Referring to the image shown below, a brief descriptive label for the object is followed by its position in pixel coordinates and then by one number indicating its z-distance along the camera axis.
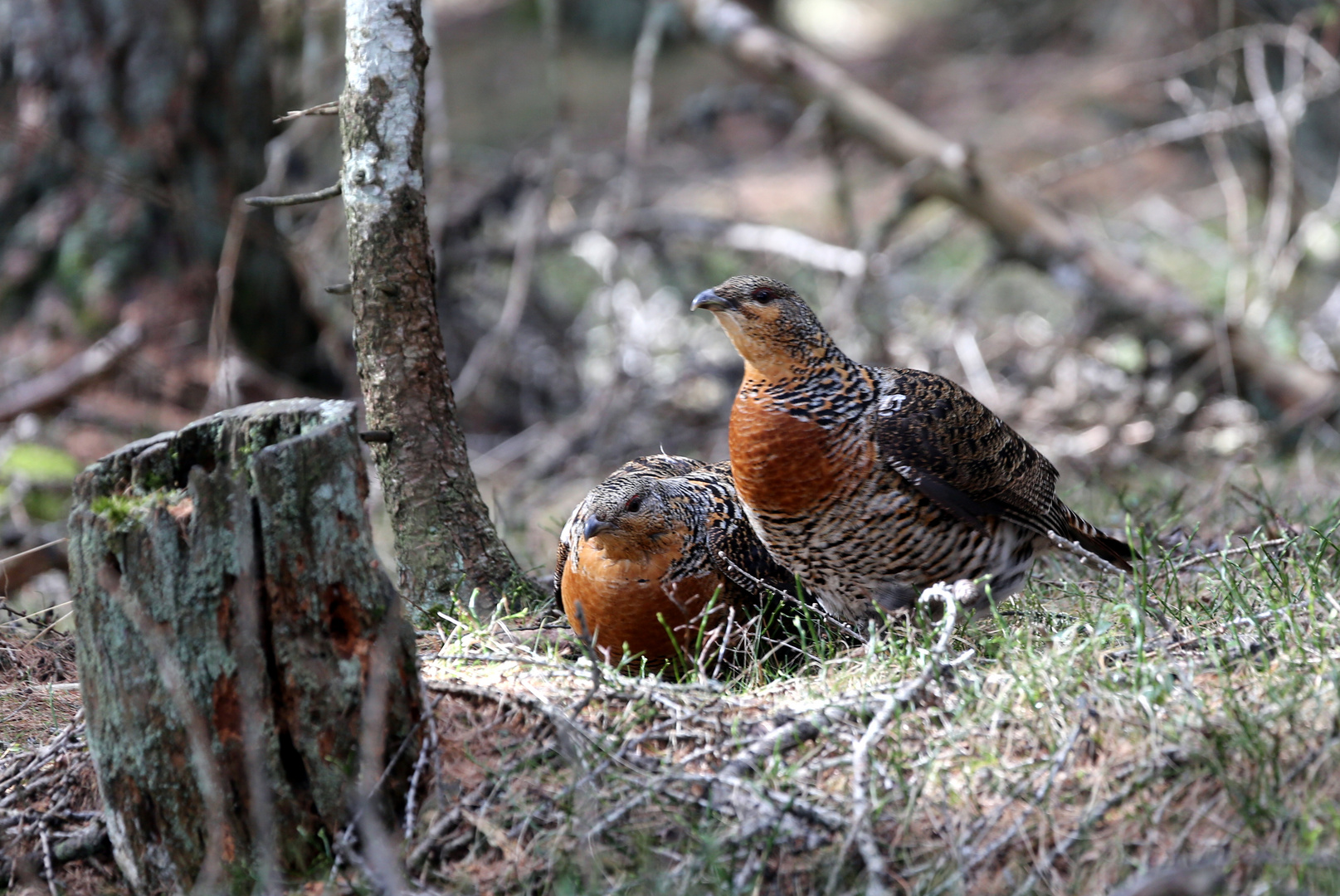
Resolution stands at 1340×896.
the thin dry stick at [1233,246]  13.49
